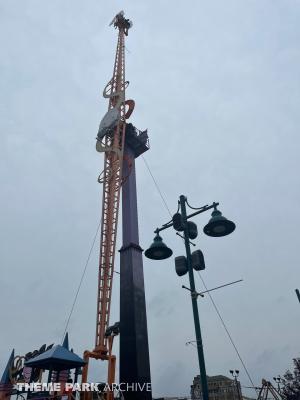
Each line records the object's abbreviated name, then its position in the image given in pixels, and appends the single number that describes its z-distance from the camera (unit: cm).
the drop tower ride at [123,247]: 2408
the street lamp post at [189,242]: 865
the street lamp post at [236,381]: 3269
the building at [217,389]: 5194
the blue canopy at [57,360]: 1603
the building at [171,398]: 2467
